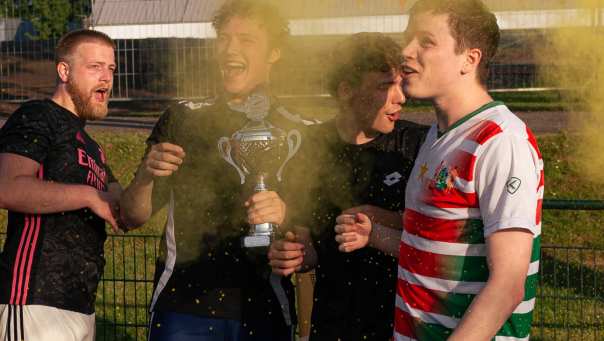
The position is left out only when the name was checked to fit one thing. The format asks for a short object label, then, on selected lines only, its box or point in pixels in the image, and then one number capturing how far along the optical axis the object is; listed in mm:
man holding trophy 4141
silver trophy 3775
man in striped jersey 2885
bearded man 4379
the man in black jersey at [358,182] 4105
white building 4715
